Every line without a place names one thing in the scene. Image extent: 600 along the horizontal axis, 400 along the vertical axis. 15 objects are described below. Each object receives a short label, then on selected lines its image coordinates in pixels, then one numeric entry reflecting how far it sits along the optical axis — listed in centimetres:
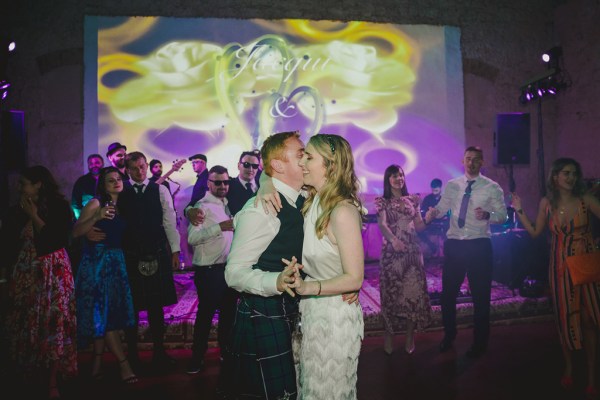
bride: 172
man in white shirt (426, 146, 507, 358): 380
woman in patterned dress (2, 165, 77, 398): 307
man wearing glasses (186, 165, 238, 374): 354
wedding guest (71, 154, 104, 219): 482
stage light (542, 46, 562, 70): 715
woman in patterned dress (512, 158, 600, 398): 310
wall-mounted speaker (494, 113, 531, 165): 783
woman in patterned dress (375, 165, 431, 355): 388
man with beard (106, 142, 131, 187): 500
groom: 164
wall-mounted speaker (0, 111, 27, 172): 615
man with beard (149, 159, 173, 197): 666
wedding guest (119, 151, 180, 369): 349
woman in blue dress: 325
